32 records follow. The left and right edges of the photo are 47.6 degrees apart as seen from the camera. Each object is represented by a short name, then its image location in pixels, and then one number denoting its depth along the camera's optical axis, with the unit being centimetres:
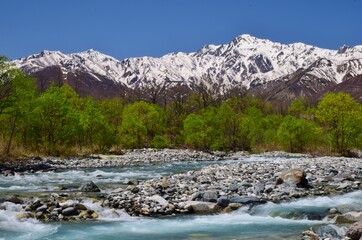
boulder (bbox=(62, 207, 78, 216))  1465
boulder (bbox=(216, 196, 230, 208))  1596
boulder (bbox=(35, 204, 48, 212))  1490
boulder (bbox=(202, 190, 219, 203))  1670
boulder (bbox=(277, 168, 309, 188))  2059
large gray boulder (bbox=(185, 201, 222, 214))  1568
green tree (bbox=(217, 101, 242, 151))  7438
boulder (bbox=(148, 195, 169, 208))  1611
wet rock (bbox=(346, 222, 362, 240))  1031
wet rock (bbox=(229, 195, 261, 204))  1633
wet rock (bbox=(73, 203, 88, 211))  1523
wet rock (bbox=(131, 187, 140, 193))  1865
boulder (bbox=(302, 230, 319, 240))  1078
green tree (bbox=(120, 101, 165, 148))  7012
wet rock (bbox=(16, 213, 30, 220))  1406
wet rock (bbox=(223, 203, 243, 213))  1565
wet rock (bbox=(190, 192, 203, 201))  1700
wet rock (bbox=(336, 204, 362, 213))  1506
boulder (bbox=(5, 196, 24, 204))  1608
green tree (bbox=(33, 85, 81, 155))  4628
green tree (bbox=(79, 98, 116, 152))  5459
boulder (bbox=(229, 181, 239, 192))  1895
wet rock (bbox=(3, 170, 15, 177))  2861
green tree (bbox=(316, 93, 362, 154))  5288
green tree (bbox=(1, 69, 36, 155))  4031
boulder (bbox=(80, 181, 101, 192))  2018
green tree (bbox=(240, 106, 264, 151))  7394
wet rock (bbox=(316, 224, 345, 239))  1091
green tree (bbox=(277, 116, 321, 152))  6388
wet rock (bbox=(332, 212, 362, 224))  1303
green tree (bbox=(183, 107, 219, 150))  6925
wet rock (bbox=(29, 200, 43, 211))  1521
